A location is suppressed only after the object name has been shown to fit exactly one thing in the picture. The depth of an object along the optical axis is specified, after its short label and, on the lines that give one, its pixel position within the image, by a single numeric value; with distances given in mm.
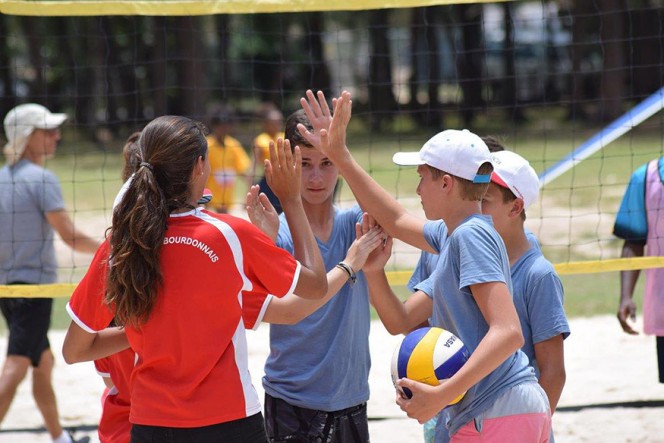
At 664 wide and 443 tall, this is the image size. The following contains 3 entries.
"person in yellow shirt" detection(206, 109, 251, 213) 21234
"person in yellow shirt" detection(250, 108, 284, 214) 20711
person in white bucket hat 11086
